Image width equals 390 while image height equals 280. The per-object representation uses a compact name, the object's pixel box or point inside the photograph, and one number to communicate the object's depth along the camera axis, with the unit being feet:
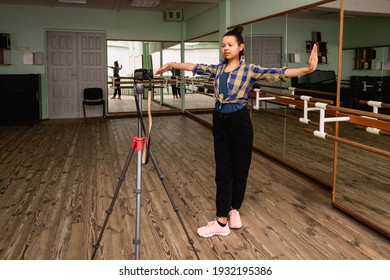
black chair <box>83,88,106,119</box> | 32.22
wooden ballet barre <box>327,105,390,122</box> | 8.74
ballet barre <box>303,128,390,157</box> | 8.99
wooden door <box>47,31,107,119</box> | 31.42
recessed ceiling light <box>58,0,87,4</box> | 27.91
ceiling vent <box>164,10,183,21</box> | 32.86
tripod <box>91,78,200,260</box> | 6.89
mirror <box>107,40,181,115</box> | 36.76
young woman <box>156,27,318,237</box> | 8.75
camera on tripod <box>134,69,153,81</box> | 7.56
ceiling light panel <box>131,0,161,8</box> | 28.37
